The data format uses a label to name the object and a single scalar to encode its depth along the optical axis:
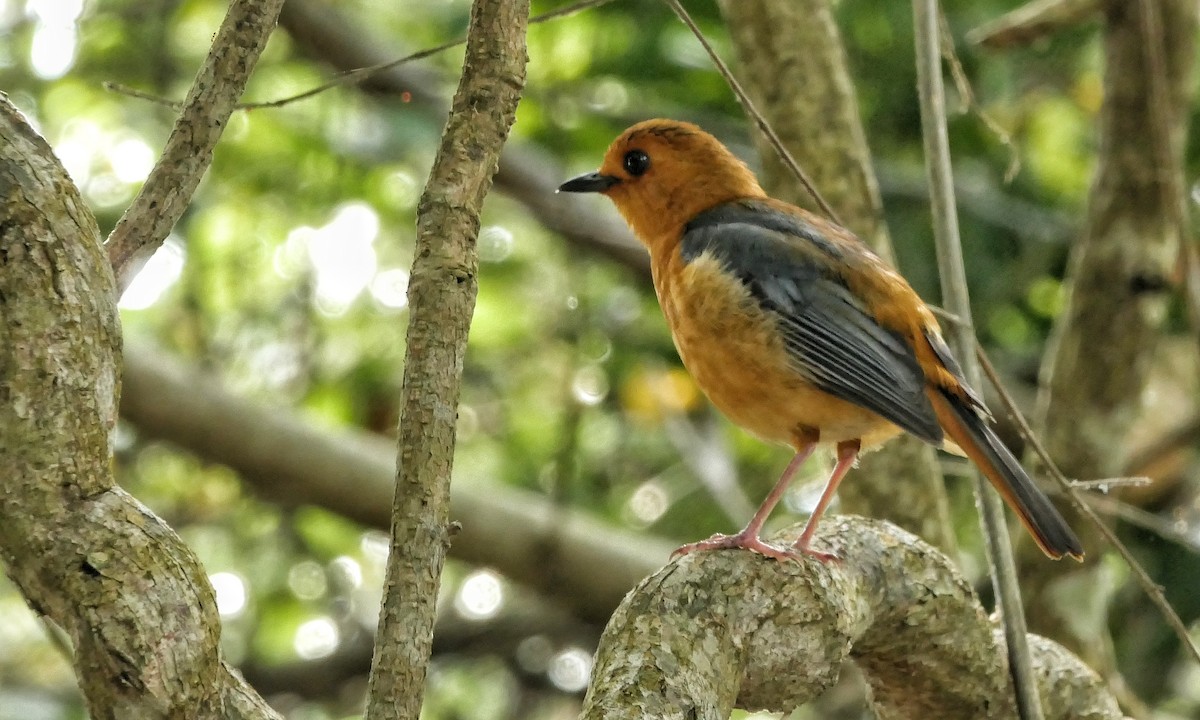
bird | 7.62
